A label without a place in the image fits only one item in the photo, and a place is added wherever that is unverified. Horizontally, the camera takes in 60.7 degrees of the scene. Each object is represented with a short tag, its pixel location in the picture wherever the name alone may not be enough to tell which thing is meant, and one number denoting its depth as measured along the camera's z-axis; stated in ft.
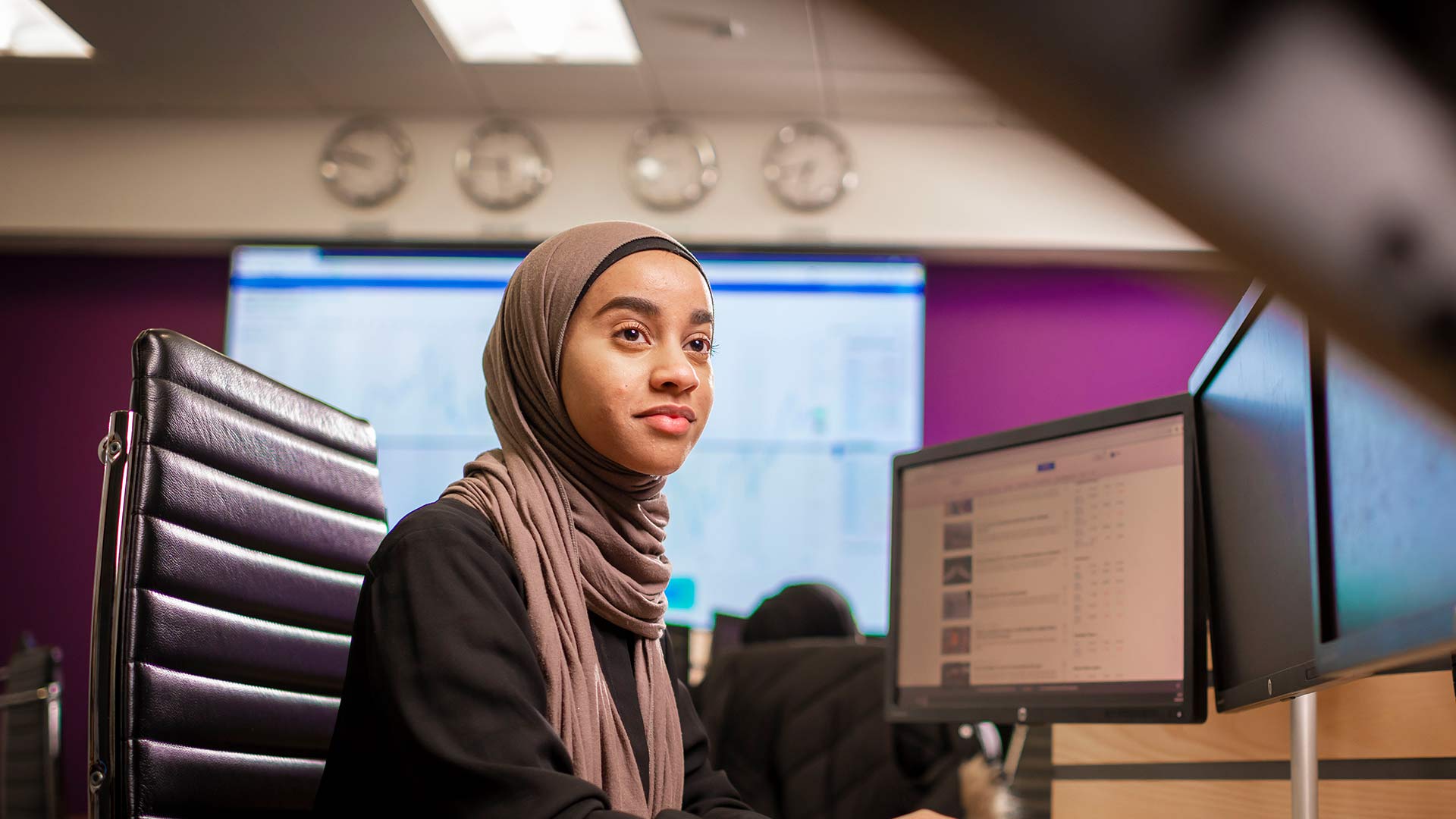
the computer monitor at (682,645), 10.73
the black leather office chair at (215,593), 3.93
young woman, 3.19
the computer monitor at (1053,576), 4.26
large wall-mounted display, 15.60
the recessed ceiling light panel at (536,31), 14.07
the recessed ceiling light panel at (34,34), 14.30
